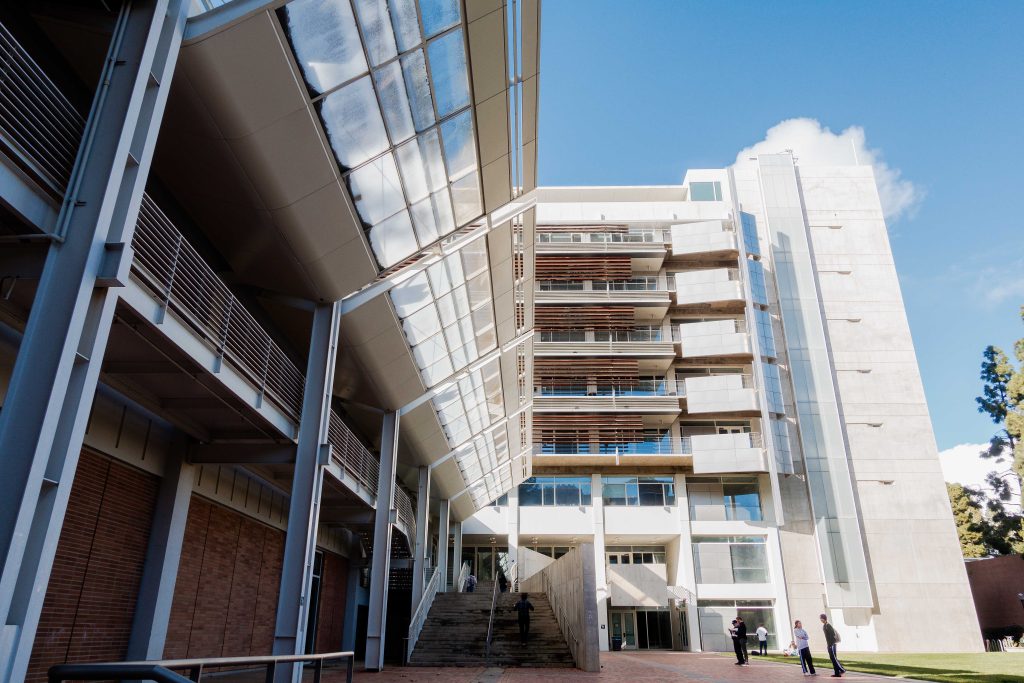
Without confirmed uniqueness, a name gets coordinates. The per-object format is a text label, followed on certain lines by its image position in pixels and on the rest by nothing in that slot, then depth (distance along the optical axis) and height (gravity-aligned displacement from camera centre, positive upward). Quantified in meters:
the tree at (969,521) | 45.53 +6.74
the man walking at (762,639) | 29.85 -0.35
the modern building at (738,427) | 35.62 +10.52
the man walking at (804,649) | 16.14 -0.39
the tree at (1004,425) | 35.12 +9.84
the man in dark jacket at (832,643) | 15.44 -0.25
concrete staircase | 19.33 -0.21
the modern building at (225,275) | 5.88 +4.31
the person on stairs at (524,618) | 20.28 +0.32
